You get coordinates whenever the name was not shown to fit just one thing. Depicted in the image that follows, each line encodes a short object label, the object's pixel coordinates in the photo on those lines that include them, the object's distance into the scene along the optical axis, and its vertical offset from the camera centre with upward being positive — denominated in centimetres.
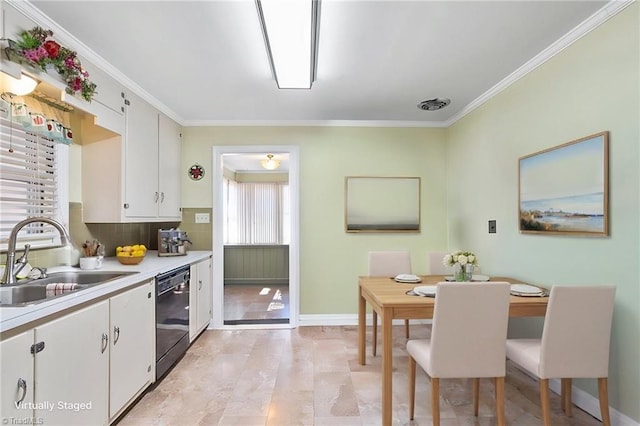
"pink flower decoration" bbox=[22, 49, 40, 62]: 165 +83
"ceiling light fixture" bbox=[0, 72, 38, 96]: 173 +72
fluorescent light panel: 165 +107
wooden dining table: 195 -63
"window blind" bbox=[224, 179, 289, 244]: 633 -3
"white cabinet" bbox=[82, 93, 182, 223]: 259 +36
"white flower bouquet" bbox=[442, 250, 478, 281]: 238 -39
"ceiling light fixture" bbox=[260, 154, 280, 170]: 532 +86
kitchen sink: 177 -44
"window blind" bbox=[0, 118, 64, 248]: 192 +20
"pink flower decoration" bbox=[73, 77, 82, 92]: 198 +80
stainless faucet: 173 -20
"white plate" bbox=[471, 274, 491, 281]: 258 -54
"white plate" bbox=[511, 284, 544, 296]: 213 -54
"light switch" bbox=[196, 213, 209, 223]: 385 -7
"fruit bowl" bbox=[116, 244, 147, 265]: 256 -35
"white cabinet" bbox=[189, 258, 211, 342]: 317 -90
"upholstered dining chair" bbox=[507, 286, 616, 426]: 171 -70
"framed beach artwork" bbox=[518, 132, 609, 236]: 192 +16
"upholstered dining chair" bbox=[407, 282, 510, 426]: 179 -70
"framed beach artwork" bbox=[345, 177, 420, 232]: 389 +9
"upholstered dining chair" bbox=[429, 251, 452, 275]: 327 -53
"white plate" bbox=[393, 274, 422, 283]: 266 -56
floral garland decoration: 165 +86
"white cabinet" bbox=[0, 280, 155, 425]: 127 -75
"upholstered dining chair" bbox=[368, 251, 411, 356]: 320 -52
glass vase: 244 -46
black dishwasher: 247 -89
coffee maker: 327 -32
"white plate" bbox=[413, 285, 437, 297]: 214 -54
